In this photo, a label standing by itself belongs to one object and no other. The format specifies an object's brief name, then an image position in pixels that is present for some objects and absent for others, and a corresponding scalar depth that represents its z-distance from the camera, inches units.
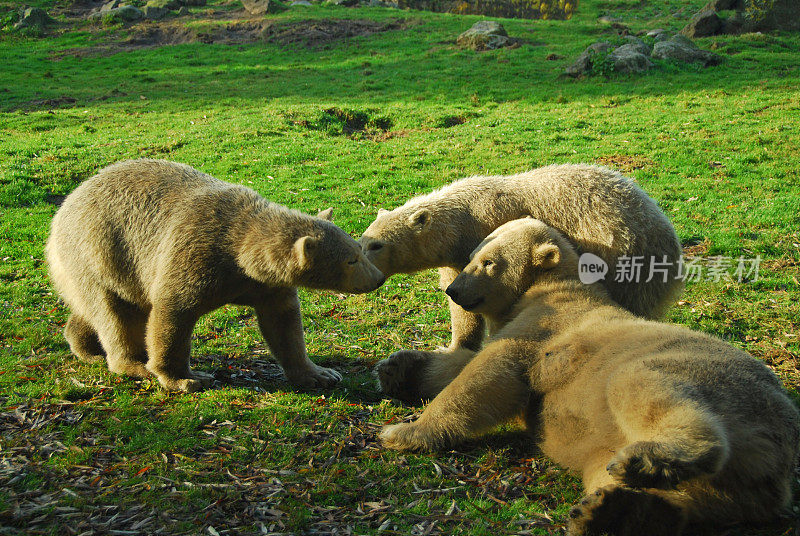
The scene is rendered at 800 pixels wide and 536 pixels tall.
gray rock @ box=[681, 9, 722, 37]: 1135.0
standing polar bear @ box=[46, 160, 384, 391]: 254.4
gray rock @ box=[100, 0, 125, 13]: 1631.2
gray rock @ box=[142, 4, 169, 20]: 1572.3
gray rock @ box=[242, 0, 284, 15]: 1566.2
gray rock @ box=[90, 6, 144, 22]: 1531.7
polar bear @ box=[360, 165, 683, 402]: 287.1
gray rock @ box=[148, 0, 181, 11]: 1608.0
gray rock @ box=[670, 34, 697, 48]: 976.3
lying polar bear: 155.0
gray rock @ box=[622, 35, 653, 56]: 951.6
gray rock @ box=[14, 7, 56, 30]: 1491.4
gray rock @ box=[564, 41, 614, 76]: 935.0
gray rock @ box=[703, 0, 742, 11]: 1236.5
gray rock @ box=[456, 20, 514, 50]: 1180.5
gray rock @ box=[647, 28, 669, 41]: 1075.5
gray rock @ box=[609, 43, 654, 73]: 915.4
